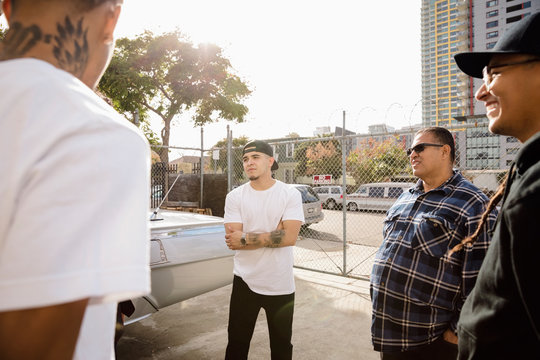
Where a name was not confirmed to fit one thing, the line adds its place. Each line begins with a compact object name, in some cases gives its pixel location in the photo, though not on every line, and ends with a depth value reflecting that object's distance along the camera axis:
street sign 6.59
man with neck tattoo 0.52
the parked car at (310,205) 11.16
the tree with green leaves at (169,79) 13.86
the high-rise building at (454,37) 83.00
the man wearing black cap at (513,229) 0.96
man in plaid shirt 2.14
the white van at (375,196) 16.46
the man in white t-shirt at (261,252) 2.62
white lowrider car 2.91
